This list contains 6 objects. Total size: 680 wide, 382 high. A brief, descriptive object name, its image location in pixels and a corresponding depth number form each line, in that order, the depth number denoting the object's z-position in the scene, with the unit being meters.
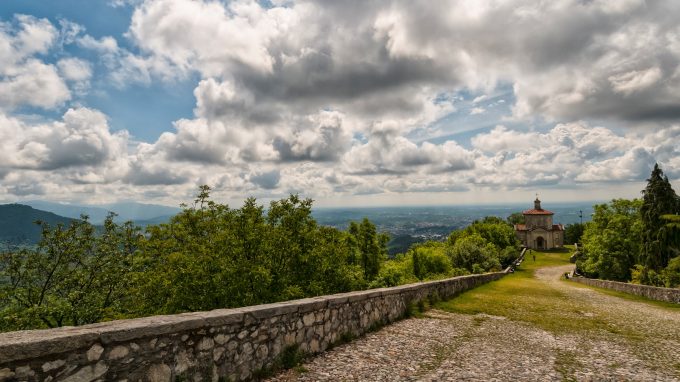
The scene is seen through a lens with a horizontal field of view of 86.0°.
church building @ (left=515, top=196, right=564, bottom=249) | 124.00
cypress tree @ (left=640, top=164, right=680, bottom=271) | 38.25
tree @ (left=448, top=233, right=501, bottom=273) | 61.22
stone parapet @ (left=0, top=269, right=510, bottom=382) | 3.98
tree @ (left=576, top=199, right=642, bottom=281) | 46.91
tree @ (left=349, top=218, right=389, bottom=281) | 45.31
